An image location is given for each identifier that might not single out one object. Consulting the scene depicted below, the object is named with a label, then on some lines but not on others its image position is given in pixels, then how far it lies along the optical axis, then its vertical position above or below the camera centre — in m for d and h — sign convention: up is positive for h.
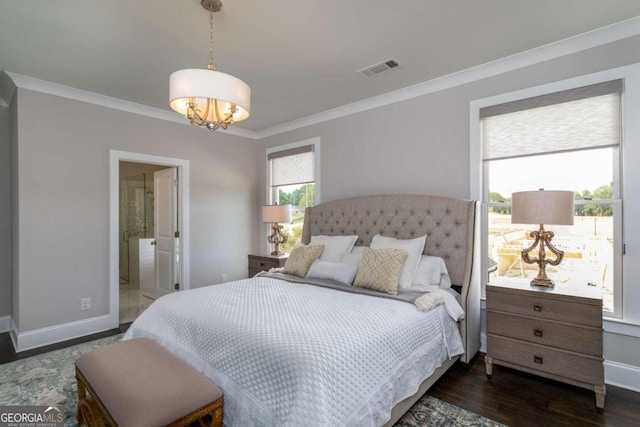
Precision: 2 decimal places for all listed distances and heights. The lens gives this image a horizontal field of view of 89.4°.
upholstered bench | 1.40 -0.86
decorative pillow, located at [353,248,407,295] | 2.63 -0.50
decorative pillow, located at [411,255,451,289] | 2.86 -0.56
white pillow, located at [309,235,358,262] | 3.46 -0.39
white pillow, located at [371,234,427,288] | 2.83 -0.35
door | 4.51 -0.26
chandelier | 1.87 +0.71
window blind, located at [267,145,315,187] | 4.54 +0.66
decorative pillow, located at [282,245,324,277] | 3.27 -0.50
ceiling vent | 2.89 +1.33
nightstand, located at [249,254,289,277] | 4.25 -0.69
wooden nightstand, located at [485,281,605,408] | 2.20 -0.89
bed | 1.48 -0.73
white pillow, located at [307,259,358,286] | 2.95 -0.57
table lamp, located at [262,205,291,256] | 4.38 -0.07
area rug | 2.05 -1.33
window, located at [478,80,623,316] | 2.49 +0.32
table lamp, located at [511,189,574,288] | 2.37 -0.02
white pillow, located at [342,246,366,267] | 3.26 -0.47
